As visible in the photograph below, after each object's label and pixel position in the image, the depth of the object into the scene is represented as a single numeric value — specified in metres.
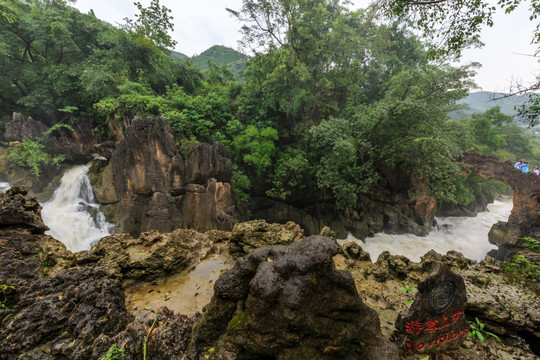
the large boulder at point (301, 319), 2.03
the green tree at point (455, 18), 3.63
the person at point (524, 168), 11.68
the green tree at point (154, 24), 13.10
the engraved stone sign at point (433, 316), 2.28
